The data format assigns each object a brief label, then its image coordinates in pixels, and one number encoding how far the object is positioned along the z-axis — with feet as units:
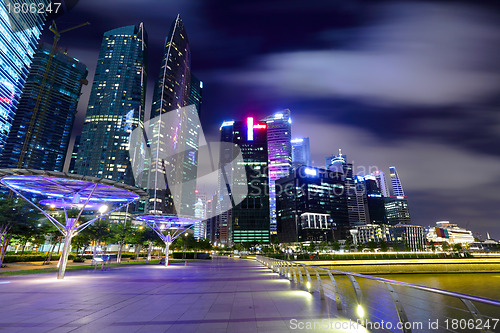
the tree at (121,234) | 147.21
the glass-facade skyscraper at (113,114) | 543.80
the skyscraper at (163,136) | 607.04
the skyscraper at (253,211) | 592.19
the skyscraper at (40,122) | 568.41
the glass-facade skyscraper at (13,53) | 305.73
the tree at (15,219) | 84.14
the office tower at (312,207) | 562.66
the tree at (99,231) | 120.16
